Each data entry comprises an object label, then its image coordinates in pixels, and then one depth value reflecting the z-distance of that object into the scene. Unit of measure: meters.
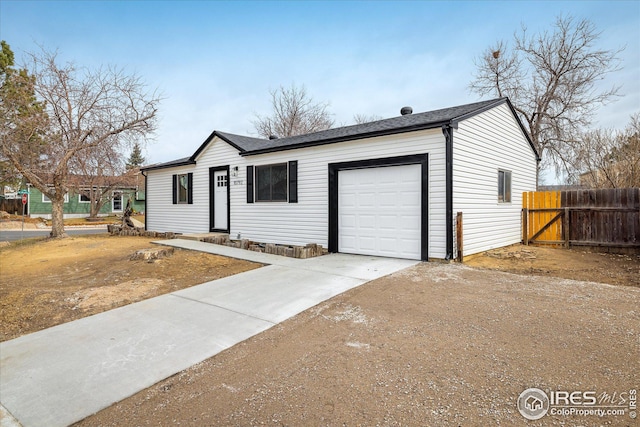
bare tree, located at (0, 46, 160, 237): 11.84
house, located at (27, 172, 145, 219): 26.97
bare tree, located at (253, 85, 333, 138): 27.61
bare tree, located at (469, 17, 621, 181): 16.42
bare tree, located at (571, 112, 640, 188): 12.05
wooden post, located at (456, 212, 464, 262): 6.93
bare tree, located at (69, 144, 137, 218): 15.06
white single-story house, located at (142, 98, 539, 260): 7.14
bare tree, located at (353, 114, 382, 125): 30.69
